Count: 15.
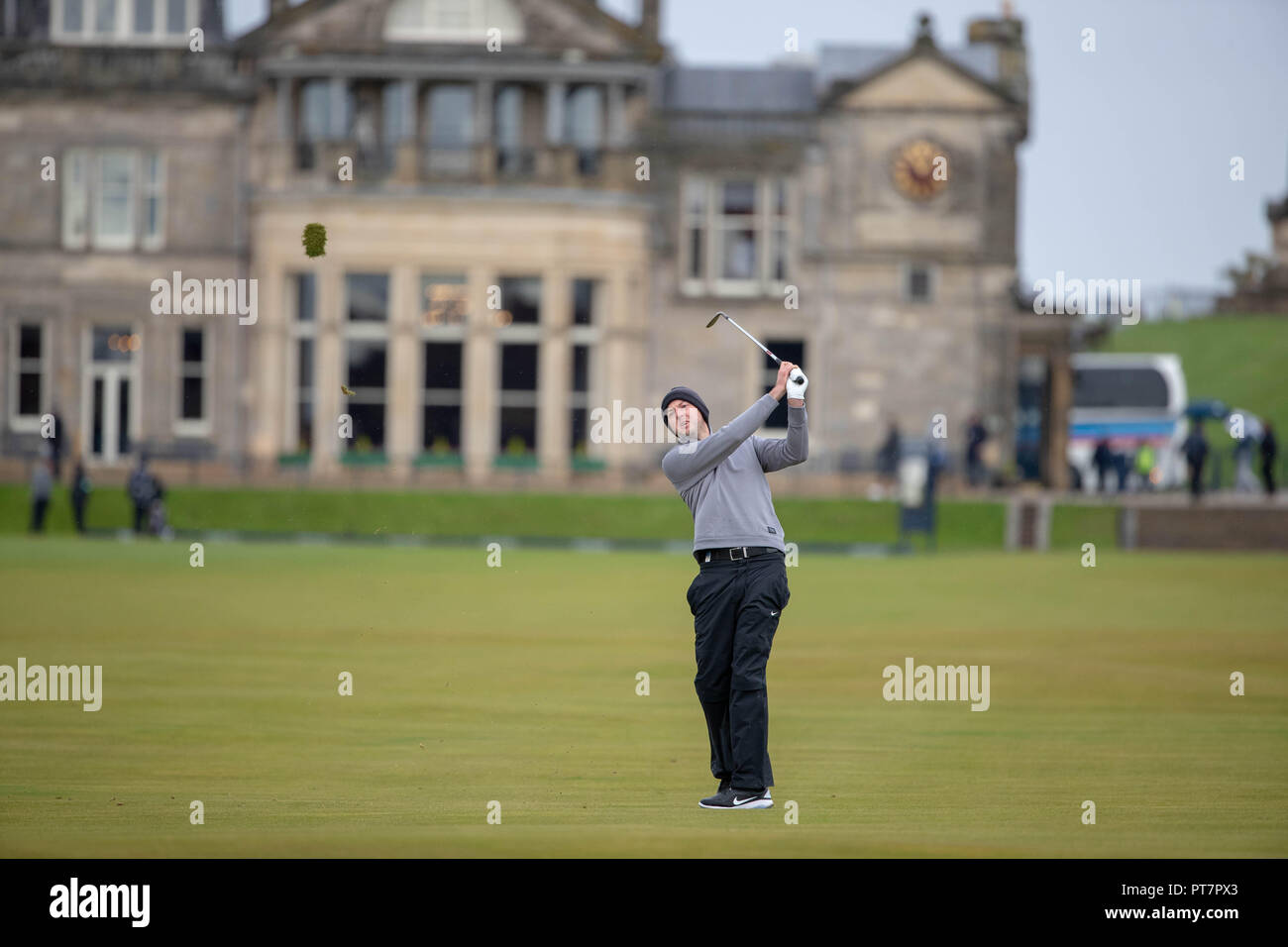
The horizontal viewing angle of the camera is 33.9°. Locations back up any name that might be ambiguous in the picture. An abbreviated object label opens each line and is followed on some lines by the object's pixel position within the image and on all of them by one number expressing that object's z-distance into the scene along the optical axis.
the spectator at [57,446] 43.62
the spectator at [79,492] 39.09
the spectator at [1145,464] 55.22
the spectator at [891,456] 45.91
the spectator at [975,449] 49.08
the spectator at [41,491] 38.75
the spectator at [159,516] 38.50
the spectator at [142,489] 38.16
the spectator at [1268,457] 42.22
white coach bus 57.84
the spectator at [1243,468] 49.50
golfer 10.23
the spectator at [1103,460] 48.97
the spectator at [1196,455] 40.97
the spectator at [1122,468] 50.03
